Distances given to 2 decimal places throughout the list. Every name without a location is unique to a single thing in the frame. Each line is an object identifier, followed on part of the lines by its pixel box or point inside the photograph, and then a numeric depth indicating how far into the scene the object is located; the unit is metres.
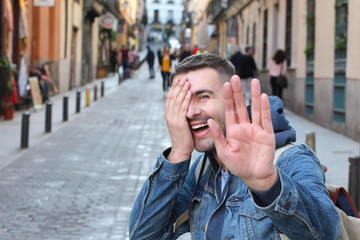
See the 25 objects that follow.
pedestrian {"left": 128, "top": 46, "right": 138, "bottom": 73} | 44.41
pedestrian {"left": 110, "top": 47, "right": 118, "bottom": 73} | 44.84
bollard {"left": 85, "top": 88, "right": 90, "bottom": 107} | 20.59
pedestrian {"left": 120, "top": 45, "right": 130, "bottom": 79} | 39.88
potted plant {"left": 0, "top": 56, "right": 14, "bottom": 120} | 15.41
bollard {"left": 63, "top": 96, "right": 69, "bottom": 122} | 15.95
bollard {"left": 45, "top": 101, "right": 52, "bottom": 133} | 13.70
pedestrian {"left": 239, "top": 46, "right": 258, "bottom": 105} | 21.39
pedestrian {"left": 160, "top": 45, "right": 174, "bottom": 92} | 26.67
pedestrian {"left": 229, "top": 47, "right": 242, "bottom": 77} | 21.77
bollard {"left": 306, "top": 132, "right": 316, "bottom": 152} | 8.38
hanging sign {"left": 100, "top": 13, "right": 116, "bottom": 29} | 38.12
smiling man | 2.10
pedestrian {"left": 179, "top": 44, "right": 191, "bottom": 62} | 26.00
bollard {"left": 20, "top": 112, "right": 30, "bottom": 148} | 11.48
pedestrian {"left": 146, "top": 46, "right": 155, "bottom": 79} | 38.50
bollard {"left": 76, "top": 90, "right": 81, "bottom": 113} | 17.91
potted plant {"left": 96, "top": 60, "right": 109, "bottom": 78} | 40.06
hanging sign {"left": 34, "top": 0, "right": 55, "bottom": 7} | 18.98
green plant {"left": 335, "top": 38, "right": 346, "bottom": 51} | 14.34
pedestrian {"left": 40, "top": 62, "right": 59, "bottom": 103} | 20.84
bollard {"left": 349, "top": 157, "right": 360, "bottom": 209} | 6.66
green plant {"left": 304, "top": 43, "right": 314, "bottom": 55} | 17.61
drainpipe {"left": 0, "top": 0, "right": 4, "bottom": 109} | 17.14
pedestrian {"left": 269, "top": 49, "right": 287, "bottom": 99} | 19.25
